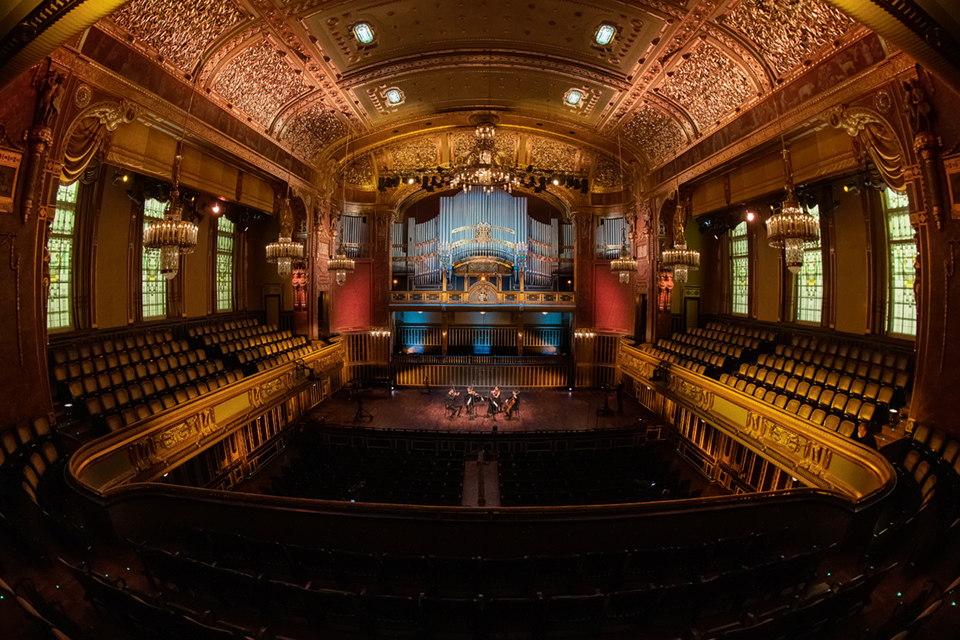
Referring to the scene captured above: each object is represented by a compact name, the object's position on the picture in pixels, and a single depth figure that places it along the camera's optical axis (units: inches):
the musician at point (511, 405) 448.5
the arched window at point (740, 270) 504.4
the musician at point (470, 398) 449.4
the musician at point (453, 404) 452.8
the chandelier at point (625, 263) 402.0
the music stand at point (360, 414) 429.3
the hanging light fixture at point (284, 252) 329.1
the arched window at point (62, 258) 333.7
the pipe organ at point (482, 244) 553.3
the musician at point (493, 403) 434.1
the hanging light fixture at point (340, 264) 421.7
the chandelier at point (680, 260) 323.3
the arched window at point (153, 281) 419.5
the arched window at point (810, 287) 414.0
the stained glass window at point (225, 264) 510.6
